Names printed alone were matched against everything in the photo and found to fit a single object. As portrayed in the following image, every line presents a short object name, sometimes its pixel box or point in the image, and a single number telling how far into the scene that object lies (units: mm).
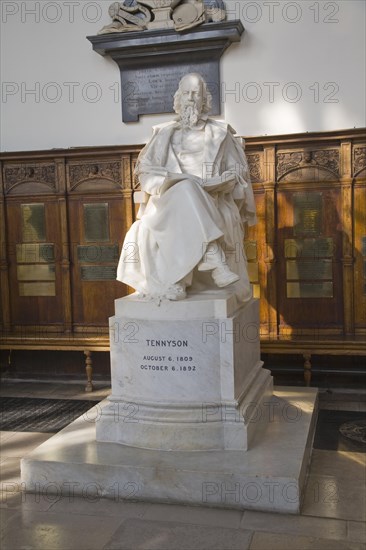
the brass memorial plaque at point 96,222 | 5527
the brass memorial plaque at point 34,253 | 5645
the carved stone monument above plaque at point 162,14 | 5297
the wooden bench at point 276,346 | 4789
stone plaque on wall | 5516
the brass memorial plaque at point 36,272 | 5660
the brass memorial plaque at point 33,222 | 5641
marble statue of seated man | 3379
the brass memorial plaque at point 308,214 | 5141
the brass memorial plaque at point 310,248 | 5137
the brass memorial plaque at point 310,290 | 5156
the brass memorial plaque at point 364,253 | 5059
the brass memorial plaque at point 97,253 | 5520
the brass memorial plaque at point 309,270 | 5148
